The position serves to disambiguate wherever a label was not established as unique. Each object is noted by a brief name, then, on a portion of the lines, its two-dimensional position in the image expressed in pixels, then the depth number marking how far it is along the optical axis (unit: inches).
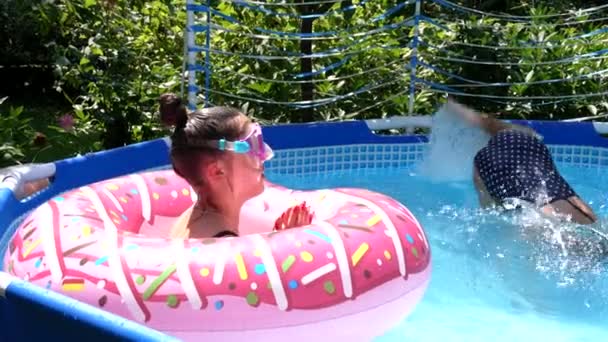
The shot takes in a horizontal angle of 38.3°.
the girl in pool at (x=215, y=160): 112.4
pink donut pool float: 100.2
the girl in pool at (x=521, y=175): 167.3
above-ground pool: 102.9
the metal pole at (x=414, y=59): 252.8
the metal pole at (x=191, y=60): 218.1
